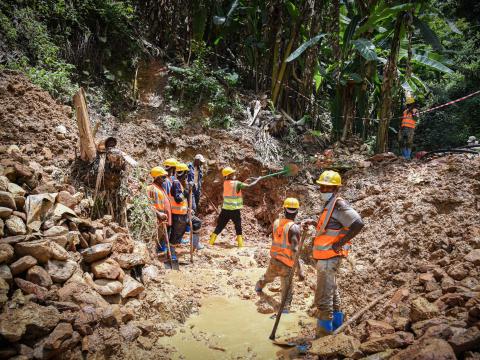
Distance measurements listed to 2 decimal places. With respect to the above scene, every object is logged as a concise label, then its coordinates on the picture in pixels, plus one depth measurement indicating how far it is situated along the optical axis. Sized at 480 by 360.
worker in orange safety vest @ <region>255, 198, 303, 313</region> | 4.28
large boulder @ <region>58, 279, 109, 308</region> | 3.12
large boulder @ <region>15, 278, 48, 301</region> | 2.92
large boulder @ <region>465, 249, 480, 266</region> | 3.49
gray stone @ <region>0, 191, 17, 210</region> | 3.28
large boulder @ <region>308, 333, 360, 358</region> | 2.81
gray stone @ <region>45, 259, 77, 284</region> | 3.23
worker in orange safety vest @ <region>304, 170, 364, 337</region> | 3.43
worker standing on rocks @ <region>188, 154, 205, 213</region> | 7.33
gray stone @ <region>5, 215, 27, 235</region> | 3.17
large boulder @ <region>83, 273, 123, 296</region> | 3.53
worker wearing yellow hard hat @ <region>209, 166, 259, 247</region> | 6.82
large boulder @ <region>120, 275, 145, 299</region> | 3.73
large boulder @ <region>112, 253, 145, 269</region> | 4.00
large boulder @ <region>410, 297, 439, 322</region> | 2.99
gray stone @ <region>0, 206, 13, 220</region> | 3.17
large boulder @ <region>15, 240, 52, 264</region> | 3.12
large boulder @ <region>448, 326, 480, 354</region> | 2.29
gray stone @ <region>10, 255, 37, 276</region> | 2.99
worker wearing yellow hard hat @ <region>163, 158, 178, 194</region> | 6.08
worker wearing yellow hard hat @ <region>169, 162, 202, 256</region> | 5.96
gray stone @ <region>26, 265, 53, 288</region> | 3.04
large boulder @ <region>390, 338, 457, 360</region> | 2.22
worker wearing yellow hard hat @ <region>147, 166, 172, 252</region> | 5.55
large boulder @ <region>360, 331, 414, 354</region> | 2.67
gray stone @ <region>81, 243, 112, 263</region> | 3.73
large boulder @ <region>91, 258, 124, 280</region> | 3.67
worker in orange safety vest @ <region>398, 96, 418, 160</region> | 7.96
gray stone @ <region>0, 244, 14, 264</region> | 2.91
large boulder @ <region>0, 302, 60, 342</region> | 2.46
